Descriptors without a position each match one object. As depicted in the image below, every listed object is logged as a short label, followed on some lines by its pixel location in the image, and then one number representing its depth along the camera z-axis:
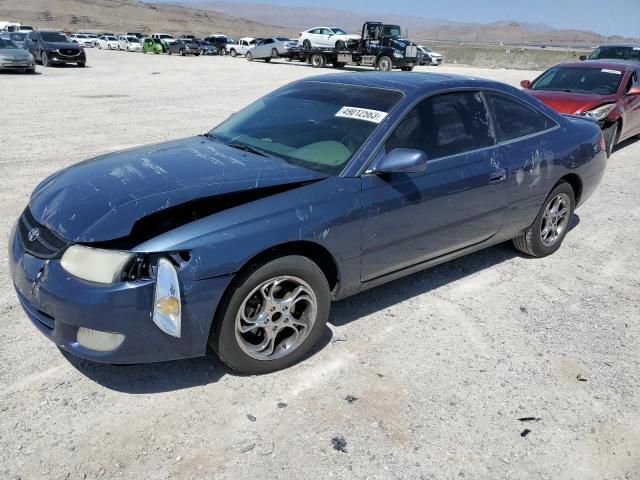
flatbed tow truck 28.69
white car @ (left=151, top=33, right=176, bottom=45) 42.83
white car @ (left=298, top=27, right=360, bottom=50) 31.61
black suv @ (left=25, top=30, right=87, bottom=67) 24.28
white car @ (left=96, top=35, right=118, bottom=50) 47.62
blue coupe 2.79
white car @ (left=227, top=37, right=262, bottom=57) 42.03
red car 8.74
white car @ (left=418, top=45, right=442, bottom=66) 36.91
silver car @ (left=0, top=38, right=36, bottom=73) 19.91
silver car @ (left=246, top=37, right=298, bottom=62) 35.91
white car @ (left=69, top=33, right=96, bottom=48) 50.41
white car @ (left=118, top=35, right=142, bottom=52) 45.50
